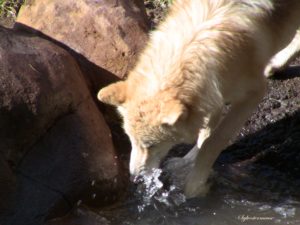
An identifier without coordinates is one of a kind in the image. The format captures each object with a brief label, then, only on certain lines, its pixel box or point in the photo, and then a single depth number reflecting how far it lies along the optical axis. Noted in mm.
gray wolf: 8742
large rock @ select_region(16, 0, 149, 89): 10945
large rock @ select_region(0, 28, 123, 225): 8977
